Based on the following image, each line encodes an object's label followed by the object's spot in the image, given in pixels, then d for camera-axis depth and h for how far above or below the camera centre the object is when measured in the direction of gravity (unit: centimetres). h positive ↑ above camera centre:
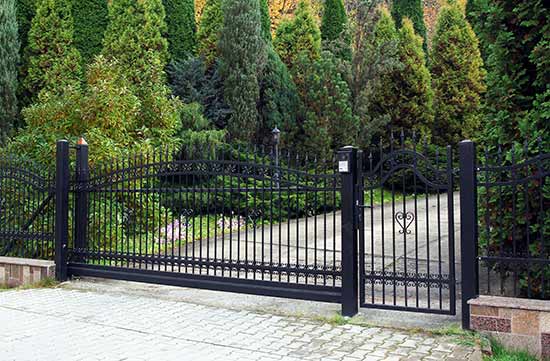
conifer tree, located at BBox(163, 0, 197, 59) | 1722 +533
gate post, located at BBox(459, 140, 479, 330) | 504 -27
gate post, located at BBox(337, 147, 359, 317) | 563 -39
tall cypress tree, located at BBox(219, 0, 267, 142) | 1560 +386
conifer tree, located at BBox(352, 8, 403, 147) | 1723 +384
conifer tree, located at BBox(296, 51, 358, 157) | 1625 +253
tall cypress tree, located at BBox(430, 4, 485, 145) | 1853 +396
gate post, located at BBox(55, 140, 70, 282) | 756 -13
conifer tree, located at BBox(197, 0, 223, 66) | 1733 +531
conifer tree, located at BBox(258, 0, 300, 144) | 1628 +292
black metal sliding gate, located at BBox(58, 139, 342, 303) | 598 -55
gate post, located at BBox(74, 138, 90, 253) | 763 -7
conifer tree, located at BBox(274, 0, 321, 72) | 1866 +546
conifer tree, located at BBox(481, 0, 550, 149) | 553 +133
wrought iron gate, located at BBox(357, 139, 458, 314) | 521 -76
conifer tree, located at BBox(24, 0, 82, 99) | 1506 +413
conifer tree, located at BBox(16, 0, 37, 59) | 1573 +525
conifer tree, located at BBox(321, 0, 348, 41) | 2111 +685
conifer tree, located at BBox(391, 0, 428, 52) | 2192 +732
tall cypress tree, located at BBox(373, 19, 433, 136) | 1812 +348
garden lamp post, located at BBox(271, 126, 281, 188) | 1376 +153
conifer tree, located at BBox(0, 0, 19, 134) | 1430 +352
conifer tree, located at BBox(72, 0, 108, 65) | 1608 +511
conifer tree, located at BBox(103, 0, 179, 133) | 1486 +457
